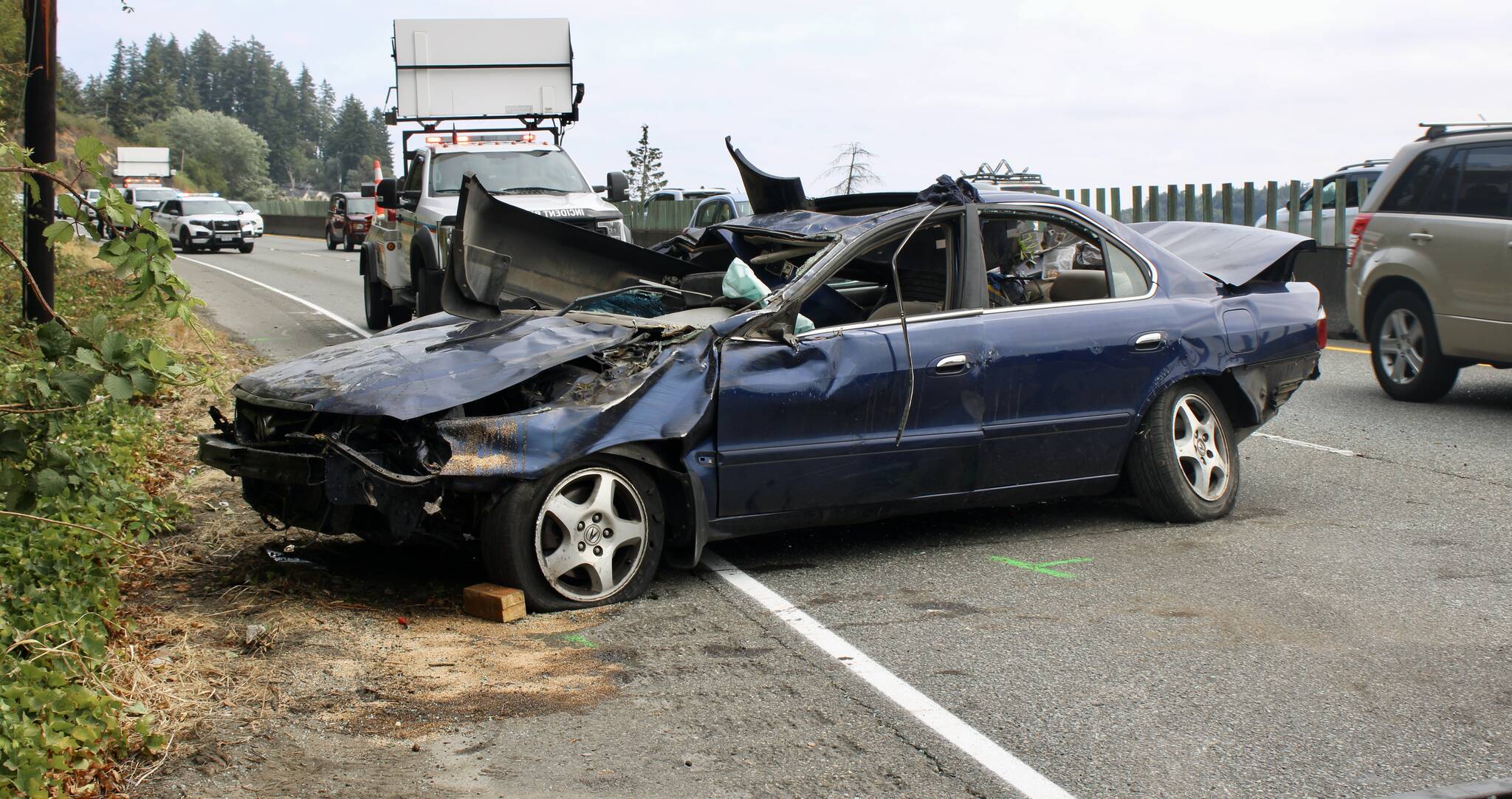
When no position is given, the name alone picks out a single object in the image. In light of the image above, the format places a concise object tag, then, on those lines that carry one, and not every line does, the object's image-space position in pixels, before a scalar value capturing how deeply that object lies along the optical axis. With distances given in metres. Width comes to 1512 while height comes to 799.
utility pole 10.17
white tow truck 14.45
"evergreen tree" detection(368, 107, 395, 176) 190.34
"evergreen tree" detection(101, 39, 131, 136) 136.88
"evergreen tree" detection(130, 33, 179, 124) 150.25
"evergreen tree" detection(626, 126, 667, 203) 40.06
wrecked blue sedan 5.22
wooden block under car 5.19
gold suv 9.77
